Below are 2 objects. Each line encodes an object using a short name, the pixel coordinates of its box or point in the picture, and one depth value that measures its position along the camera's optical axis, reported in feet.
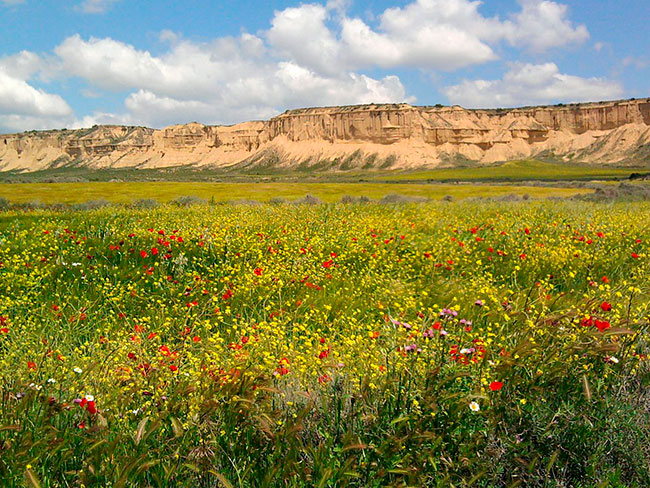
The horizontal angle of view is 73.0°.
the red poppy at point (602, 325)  8.71
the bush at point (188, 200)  97.11
